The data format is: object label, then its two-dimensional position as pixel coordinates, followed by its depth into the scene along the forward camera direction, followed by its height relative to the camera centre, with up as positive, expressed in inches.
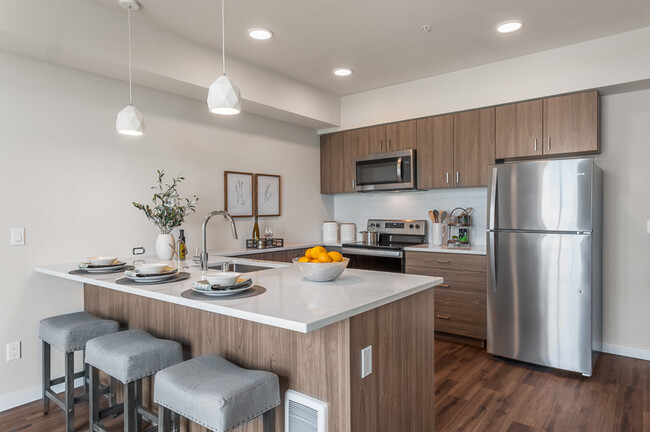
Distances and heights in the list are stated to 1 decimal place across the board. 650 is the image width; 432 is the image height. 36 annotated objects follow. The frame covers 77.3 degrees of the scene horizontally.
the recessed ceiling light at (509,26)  116.1 +53.7
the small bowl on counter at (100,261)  95.8 -11.3
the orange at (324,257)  76.7 -8.6
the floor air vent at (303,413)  61.0 -31.3
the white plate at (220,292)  65.8 -13.0
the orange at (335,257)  78.4 -8.7
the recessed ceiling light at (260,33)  120.4 +53.8
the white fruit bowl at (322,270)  75.2 -10.9
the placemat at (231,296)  64.7 -13.5
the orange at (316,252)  78.0 -7.7
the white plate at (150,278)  80.3 -12.9
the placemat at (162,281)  79.2 -13.5
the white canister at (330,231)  195.8 -9.2
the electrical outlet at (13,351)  101.7 -34.5
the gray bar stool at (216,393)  55.2 -25.7
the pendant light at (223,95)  77.5 +22.5
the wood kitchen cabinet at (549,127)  129.4 +28.2
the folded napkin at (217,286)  66.5 -12.2
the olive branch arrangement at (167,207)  123.3 +1.9
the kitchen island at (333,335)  59.1 -21.5
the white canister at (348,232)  197.3 -9.8
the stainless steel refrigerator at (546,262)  115.1 -15.5
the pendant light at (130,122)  97.5 +22.1
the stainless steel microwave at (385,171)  168.4 +17.3
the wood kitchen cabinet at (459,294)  140.0 -29.5
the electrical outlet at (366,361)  61.7 -23.0
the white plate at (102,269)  93.1 -12.9
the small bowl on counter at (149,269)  81.5 -11.2
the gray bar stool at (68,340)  88.0 -28.4
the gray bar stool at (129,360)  72.8 -27.2
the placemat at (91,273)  92.4 -13.4
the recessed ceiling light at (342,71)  154.2 +54.0
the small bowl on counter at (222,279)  66.9 -11.1
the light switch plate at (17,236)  102.3 -5.6
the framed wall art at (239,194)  157.0 +7.4
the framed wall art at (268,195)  169.3 +7.6
